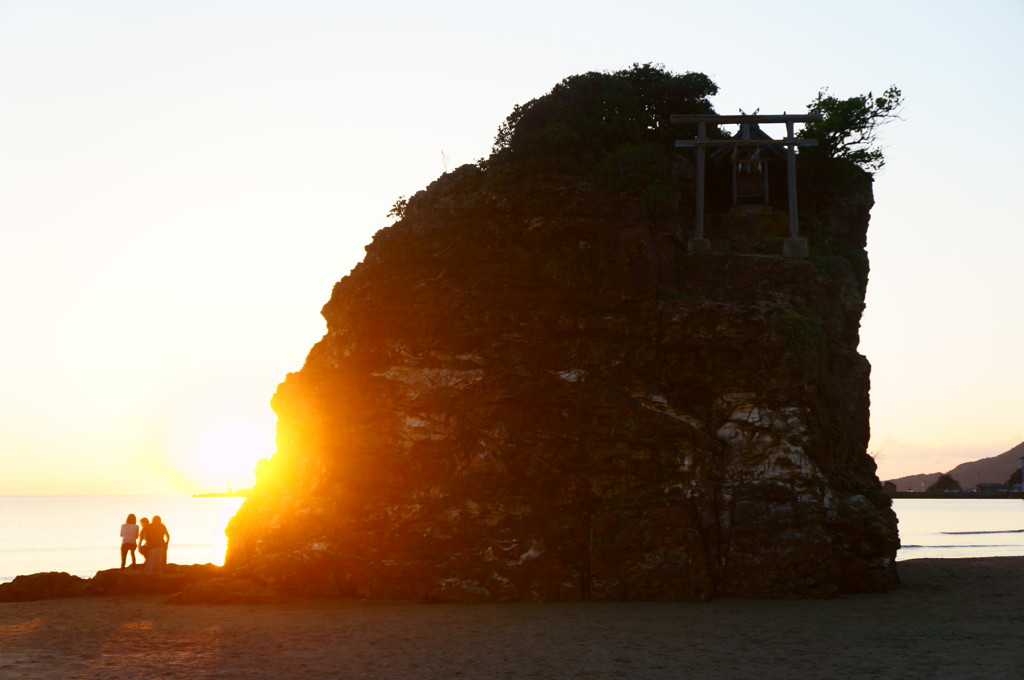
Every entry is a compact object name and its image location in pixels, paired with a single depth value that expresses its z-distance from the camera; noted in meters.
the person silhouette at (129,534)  34.06
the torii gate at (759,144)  33.76
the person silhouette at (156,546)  32.09
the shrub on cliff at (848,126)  39.44
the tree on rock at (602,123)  33.53
